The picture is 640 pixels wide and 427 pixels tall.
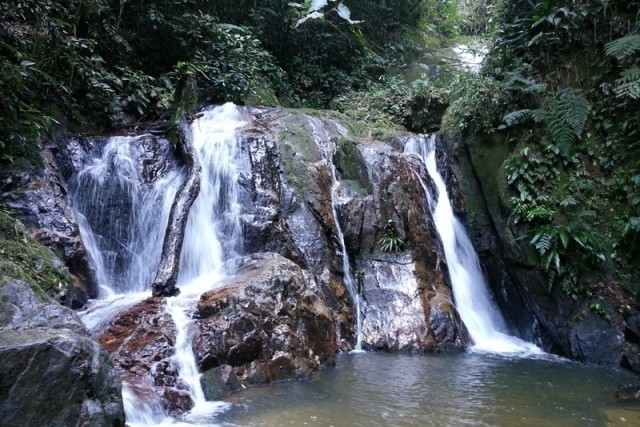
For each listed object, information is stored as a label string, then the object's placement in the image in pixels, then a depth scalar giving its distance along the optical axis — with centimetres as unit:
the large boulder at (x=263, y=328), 552
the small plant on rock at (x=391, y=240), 859
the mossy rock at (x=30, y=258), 458
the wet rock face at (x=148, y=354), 474
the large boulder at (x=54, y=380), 296
